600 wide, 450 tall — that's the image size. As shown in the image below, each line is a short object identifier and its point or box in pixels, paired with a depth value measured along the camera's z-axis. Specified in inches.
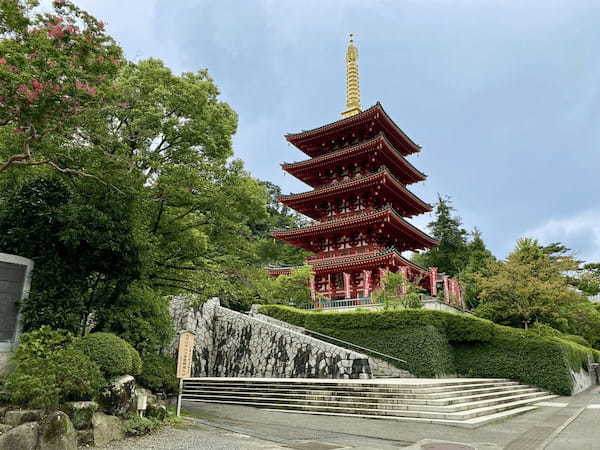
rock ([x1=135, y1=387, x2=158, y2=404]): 303.0
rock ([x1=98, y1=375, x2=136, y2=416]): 268.7
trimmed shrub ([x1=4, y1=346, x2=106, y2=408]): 232.4
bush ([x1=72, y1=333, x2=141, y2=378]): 276.8
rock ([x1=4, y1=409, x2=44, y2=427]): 226.6
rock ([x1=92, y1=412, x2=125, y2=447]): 245.8
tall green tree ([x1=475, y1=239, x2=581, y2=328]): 831.1
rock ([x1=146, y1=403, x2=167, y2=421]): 313.5
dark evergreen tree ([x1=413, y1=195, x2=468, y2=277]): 1763.0
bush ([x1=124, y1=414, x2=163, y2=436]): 270.8
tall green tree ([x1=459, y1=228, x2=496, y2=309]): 1348.4
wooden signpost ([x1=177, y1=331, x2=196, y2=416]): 377.7
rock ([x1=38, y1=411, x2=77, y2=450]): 215.3
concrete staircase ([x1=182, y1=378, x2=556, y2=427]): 389.4
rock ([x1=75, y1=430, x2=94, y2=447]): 237.5
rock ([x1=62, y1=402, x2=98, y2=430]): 241.4
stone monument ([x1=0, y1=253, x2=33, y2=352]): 290.2
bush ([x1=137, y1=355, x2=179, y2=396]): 361.4
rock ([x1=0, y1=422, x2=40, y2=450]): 209.5
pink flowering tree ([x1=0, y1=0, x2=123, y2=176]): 243.6
